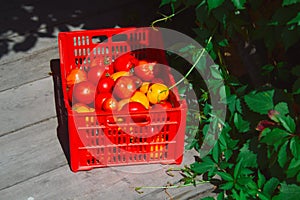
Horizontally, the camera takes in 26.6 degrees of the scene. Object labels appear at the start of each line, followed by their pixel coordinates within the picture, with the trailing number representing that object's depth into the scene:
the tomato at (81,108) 3.25
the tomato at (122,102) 3.22
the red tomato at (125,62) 3.55
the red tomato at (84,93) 3.33
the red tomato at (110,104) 3.19
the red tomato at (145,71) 3.49
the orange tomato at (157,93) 3.27
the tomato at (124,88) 3.31
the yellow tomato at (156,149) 3.29
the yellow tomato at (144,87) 3.36
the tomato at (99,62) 3.61
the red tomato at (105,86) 3.38
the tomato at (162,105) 3.13
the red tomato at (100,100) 3.26
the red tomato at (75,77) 3.46
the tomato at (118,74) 3.47
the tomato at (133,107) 3.08
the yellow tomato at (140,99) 3.25
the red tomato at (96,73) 3.50
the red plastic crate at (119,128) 3.07
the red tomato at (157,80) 3.46
